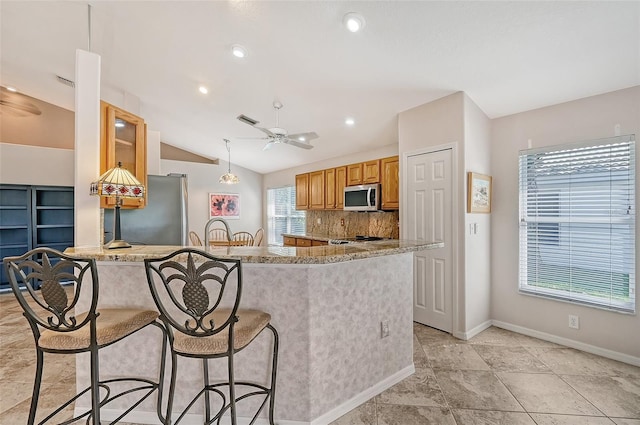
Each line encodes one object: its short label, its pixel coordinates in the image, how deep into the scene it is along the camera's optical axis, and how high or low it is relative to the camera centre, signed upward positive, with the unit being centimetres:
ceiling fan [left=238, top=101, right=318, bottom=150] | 310 +87
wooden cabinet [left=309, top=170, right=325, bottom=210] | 536 +43
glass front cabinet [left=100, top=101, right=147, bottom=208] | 252 +67
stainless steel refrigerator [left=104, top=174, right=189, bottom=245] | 329 -4
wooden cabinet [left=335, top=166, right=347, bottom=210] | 490 +47
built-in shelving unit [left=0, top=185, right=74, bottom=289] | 498 -5
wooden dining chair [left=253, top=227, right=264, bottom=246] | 613 -52
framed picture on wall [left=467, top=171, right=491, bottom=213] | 306 +21
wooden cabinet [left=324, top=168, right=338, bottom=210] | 509 +42
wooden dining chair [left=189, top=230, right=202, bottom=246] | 591 -52
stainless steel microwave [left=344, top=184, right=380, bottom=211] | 420 +23
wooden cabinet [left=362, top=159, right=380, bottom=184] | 426 +61
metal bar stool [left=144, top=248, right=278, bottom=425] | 132 -57
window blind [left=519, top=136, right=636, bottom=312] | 260 -10
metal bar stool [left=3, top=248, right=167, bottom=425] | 133 -55
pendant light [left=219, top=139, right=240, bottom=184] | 546 +64
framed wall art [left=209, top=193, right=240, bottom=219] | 701 +20
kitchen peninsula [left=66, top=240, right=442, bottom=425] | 175 -70
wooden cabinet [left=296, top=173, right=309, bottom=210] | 575 +43
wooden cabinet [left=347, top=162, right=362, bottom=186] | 459 +61
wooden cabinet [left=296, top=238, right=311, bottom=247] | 538 -53
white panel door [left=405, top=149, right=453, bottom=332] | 318 -19
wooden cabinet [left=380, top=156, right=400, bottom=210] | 396 +42
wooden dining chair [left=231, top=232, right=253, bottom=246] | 606 -57
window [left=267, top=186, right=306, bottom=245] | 672 -4
